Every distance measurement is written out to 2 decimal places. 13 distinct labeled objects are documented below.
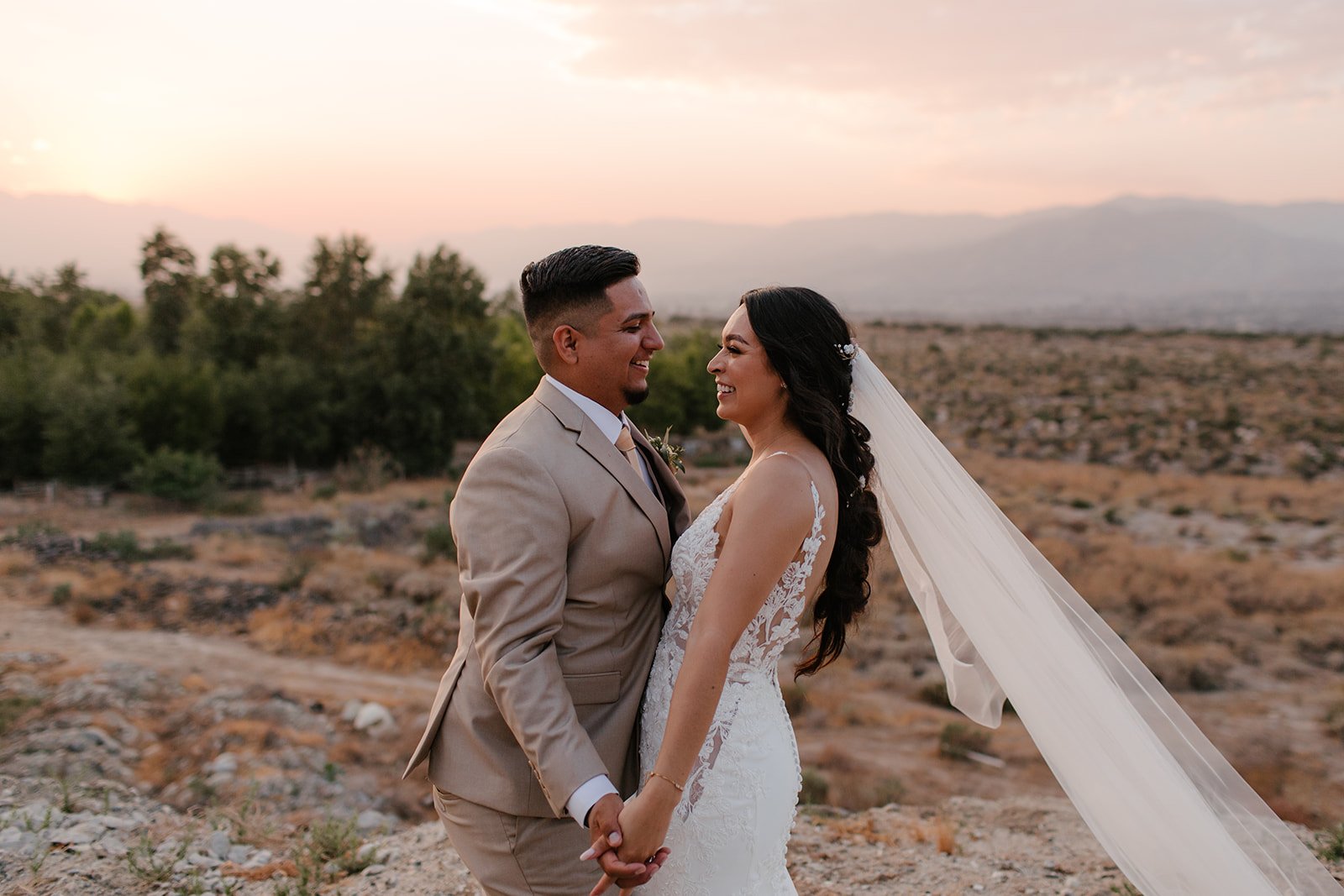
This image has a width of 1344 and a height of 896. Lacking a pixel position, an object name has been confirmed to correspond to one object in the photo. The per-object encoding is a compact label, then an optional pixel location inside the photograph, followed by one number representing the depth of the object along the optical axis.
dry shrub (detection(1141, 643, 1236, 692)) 12.01
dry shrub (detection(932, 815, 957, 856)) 5.74
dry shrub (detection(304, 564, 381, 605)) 16.02
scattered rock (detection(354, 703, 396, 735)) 10.48
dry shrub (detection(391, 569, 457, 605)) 16.00
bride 2.64
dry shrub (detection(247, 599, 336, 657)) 13.59
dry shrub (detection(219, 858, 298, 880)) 5.49
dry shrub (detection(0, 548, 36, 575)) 16.25
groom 2.40
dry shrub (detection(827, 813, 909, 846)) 5.99
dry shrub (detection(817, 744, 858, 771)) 9.46
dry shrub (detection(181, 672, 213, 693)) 11.21
